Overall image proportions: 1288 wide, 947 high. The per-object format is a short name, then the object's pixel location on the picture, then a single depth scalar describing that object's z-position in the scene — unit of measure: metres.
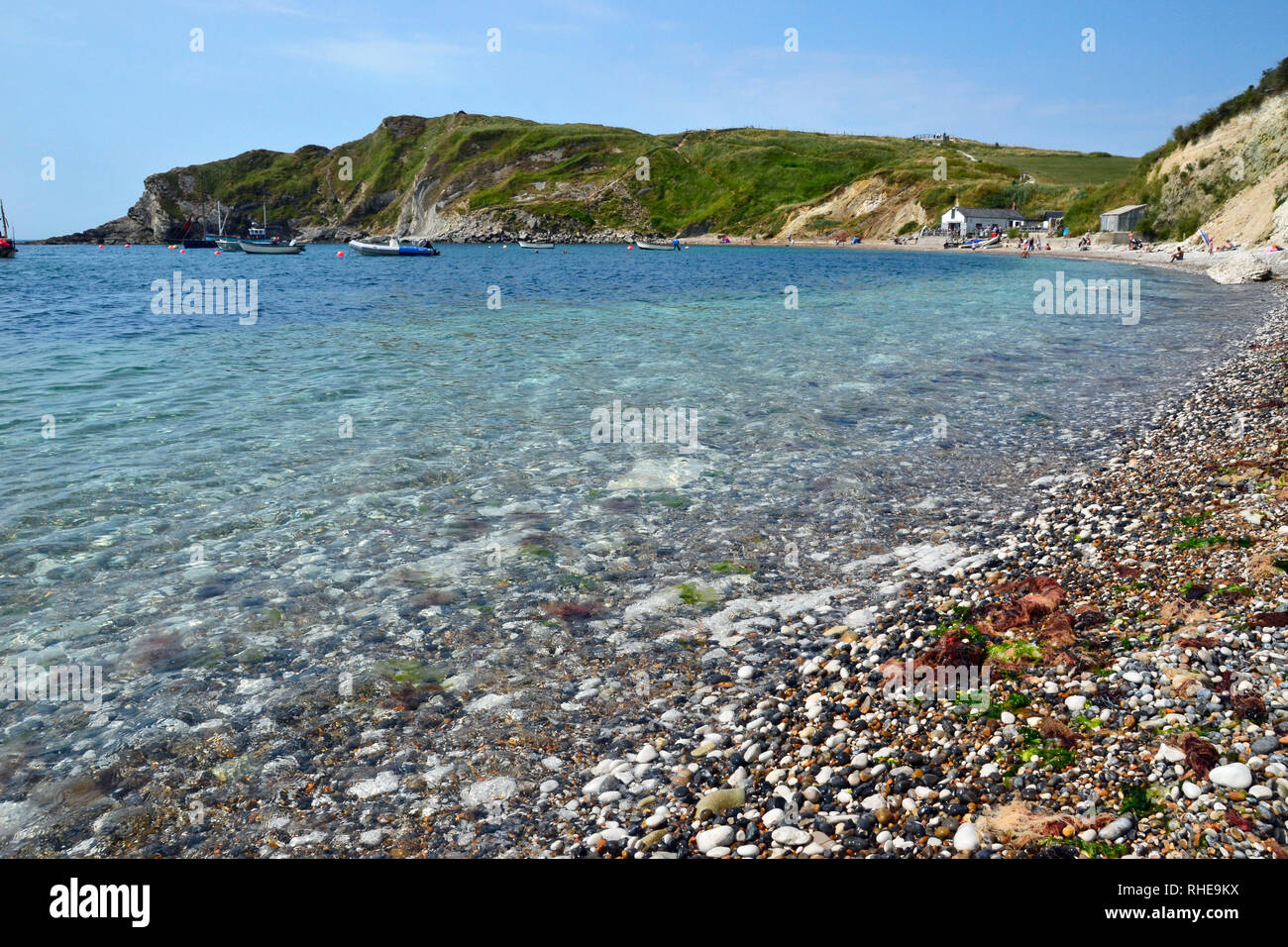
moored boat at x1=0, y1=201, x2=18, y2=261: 135.00
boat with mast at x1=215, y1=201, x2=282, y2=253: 167.12
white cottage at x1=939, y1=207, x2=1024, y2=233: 153.50
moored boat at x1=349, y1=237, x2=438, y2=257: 133.88
